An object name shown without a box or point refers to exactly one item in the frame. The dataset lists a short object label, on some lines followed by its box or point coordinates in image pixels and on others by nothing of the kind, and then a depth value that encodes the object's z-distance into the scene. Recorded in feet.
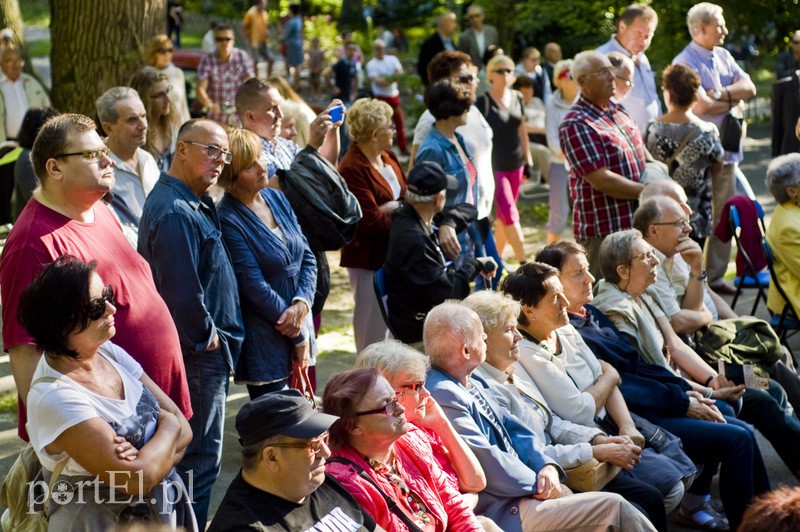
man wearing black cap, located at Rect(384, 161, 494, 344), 33.20
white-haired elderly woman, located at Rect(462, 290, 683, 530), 26.99
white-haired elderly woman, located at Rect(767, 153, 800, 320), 40.52
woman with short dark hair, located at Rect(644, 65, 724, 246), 45.38
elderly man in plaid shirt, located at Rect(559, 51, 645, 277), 40.94
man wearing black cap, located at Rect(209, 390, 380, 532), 19.03
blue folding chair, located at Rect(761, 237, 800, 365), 40.82
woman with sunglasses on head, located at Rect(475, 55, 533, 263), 55.99
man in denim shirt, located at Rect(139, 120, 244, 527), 25.07
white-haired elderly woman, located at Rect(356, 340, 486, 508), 23.47
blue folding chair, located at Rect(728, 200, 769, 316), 44.14
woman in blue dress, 27.62
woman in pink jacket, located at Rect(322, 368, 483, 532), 21.42
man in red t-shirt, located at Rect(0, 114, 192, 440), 21.04
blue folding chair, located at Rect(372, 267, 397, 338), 33.88
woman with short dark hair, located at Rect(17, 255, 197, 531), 18.17
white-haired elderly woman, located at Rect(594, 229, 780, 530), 33.25
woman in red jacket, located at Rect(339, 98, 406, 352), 36.99
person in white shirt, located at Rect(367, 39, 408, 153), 93.65
